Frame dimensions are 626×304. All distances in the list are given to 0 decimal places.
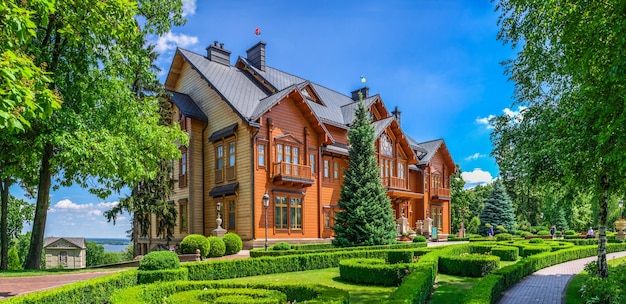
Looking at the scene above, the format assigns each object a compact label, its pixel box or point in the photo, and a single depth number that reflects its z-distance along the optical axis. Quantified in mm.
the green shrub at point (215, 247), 20703
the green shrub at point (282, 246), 22031
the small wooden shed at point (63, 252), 62312
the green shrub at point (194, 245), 19453
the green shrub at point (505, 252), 22156
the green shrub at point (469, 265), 15867
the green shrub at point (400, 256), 18484
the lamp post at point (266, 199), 22675
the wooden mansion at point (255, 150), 26312
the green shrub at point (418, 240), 29344
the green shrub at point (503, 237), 34456
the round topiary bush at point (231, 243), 22391
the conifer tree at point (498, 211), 51062
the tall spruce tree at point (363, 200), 24734
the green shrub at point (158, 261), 12406
